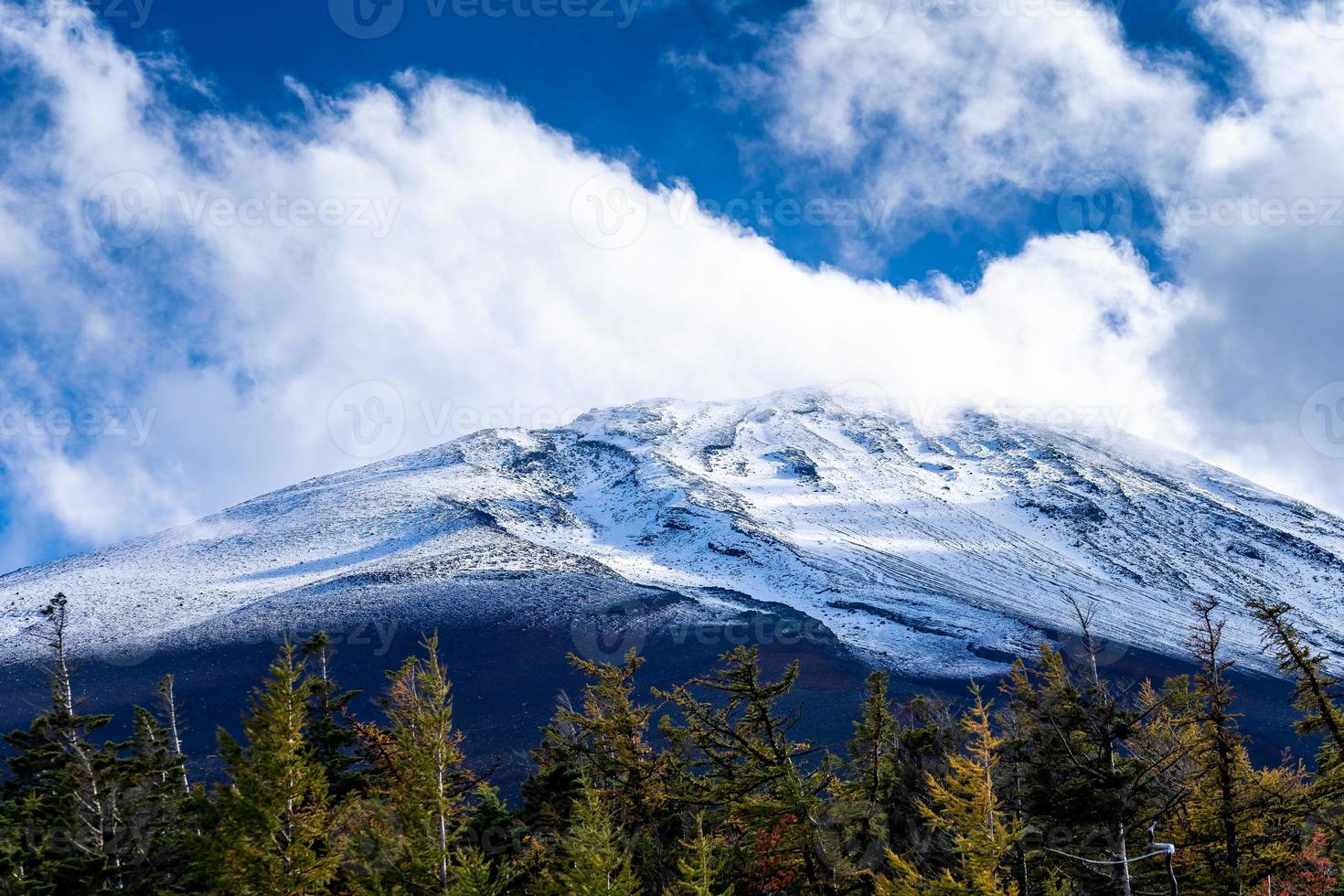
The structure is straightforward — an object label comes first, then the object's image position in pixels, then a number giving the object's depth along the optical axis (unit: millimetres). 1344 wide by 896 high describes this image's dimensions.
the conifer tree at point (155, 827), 18859
